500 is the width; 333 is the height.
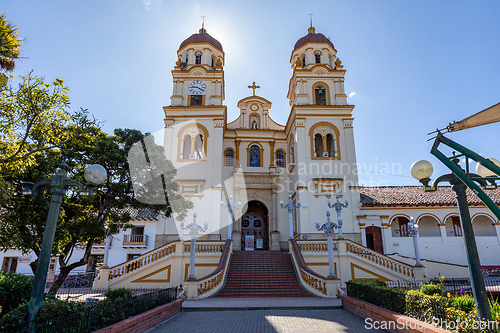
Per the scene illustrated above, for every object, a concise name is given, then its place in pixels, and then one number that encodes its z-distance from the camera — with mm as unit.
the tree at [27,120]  8117
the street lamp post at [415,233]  17016
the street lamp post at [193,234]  14453
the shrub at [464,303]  6168
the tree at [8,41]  7012
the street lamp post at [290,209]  18781
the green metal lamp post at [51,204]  5328
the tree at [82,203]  10258
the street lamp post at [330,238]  13977
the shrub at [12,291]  7141
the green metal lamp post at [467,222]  4859
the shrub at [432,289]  9050
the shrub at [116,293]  10645
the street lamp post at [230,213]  19603
